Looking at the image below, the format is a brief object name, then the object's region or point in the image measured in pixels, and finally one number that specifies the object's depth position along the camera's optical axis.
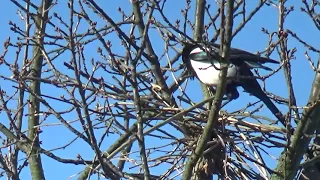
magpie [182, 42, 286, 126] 8.48
